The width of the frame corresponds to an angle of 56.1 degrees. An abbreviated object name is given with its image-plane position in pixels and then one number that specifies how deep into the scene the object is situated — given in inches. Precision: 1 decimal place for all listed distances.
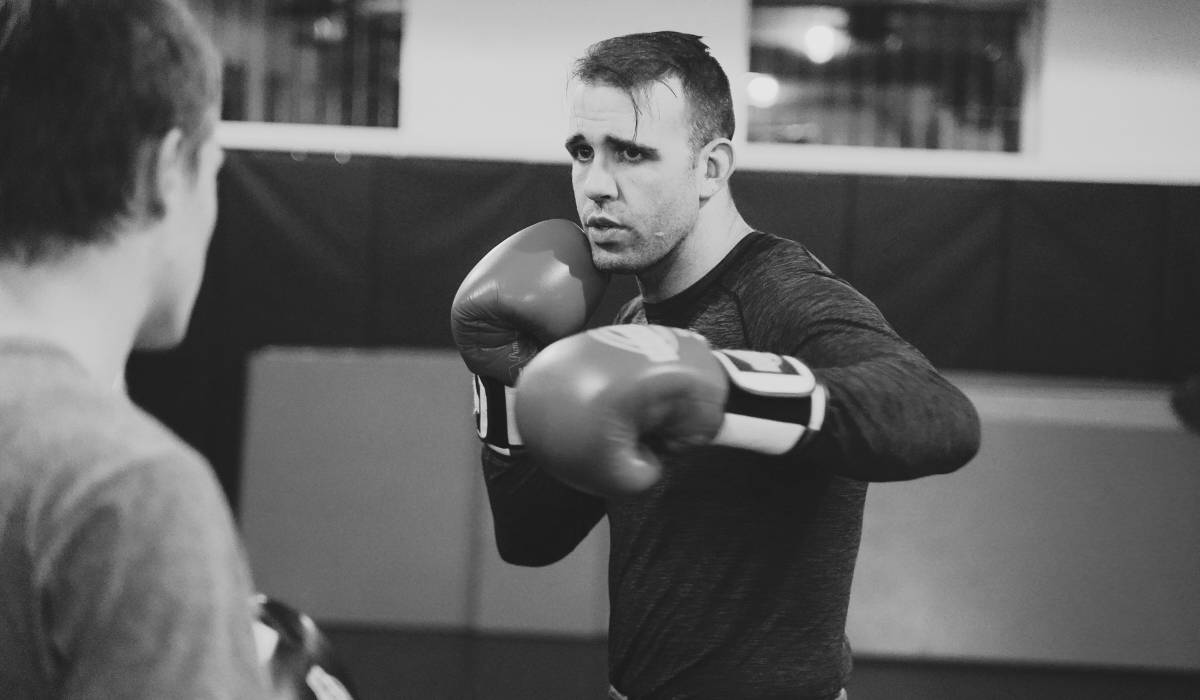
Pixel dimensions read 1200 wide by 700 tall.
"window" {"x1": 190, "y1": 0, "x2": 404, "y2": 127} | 188.9
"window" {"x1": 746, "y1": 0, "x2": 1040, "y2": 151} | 188.2
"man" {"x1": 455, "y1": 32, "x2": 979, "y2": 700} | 41.2
